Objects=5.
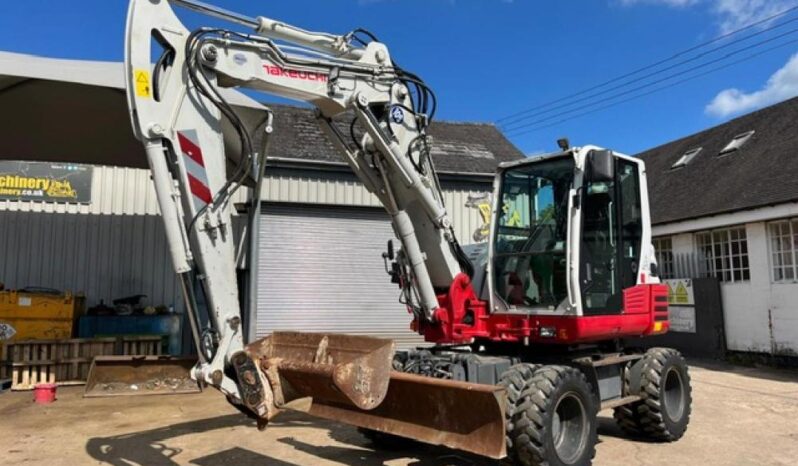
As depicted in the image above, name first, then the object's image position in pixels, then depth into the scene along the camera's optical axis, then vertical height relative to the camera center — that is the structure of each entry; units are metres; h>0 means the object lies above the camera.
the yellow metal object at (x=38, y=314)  11.27 -0.21
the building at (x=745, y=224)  13.26 +1.52
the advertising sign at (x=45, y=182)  12.73 +2.45
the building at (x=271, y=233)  12.04 +1.43
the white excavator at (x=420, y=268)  4.85 +0.27
